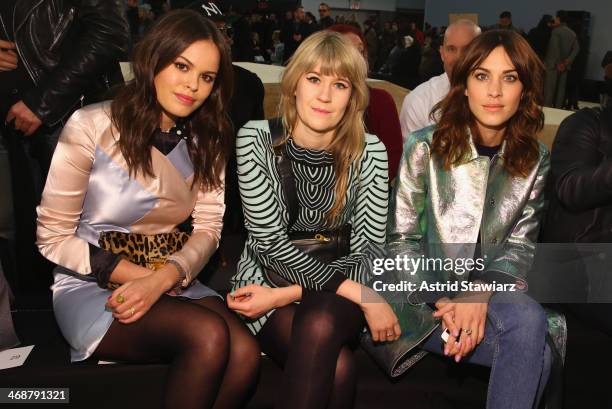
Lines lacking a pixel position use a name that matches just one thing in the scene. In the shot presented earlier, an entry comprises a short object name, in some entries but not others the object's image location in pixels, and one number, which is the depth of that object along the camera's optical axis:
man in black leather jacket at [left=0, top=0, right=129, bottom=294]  2.22
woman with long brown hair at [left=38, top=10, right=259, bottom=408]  1.75
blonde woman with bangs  1.86
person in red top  2.67
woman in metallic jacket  1.99
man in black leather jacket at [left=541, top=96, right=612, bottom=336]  2.11
